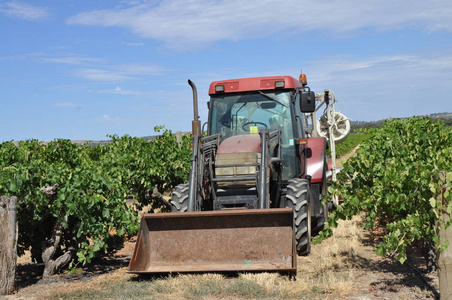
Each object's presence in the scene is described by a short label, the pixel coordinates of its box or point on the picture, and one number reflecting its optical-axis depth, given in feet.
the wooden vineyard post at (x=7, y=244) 19.31
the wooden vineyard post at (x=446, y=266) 16.16
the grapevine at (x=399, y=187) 16.42
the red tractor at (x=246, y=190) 20.92
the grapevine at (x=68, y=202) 20.94
